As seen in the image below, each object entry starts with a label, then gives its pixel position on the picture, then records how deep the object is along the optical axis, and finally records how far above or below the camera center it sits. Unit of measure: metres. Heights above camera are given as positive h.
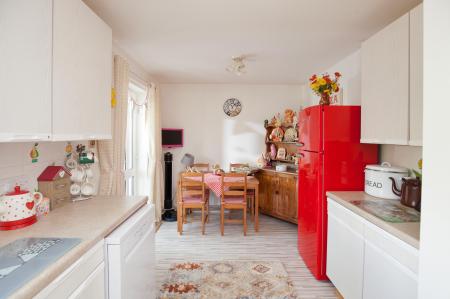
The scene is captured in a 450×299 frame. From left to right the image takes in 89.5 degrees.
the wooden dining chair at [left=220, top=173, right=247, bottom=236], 3.32 -0.70
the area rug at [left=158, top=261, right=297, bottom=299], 2.10 -1.37
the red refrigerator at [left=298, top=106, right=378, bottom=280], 2.17 -0.13
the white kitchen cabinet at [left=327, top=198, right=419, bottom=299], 1.24 -0.76
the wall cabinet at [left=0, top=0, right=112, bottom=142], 1.05 +0.41
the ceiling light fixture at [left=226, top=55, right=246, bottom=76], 2.91 +1.08
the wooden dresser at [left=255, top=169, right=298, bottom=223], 3.61 -0.83
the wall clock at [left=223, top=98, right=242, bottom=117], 4.44 +0.73
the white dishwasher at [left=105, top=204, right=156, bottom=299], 1.25 -0.71
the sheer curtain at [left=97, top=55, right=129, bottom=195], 2.29 -0.01
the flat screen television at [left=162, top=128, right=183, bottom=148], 4.24 +0.12
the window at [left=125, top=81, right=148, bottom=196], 3.39 +0.00
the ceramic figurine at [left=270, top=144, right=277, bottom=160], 4.28 -0.14
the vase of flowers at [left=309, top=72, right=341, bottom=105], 2.34 +0.60
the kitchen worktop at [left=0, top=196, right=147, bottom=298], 0.85 -0.46
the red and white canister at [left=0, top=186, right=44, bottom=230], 1.21 -0.36
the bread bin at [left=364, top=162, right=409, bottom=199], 1.87 -0.28
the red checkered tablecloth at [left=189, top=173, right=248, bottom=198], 3.37 -0.58
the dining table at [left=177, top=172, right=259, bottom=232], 3.41 -0.61
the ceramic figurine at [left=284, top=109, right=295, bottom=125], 4.14 +0.52
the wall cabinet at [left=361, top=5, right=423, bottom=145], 1.52 +0.47
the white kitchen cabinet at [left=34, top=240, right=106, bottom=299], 0.87 -0.59
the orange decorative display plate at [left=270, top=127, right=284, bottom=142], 4.11 +0.19
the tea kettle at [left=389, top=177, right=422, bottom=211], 1.60 -0.34
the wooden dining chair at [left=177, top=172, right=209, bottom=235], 3.34 -0.75
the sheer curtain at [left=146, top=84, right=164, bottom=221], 3.63 -0.03
